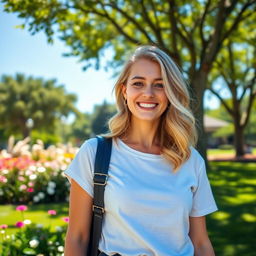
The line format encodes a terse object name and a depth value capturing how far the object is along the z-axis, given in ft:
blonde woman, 6.47
